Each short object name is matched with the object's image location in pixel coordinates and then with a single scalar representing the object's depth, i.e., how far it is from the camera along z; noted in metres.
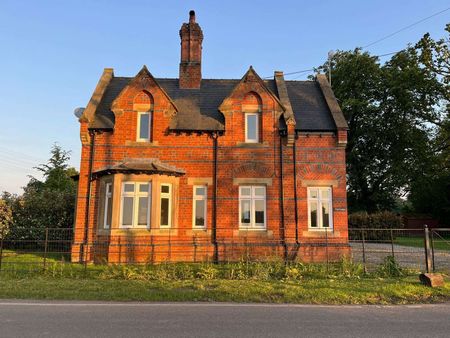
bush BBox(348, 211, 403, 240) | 28.70
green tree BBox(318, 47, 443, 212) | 33.38
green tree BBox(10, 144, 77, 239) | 19.25
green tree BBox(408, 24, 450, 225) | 30.34
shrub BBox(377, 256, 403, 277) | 11.55
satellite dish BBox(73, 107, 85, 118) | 17.27
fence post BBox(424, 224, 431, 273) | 10.98
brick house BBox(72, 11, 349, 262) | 15.38
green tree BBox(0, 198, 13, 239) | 18.55
